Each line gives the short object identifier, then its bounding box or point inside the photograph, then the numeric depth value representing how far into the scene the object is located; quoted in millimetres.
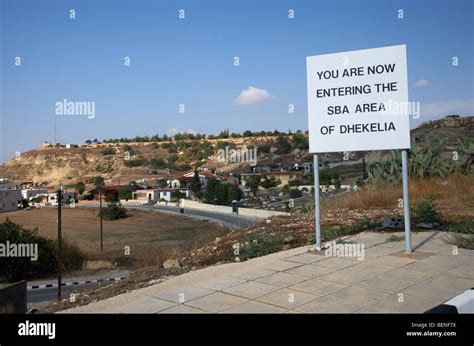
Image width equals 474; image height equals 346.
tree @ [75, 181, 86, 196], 99062
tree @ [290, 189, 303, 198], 59631
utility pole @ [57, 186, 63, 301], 20188
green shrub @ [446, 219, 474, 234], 8469
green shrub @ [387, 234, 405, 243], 8013
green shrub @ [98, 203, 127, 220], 65438
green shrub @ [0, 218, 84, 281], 28766
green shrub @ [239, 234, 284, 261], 8016
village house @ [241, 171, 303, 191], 78938
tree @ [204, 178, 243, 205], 70144
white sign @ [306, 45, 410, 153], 6766
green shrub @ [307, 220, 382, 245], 8680
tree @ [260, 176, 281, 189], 79400
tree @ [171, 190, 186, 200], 84625
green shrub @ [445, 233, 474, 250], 7457
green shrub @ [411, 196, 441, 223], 9797
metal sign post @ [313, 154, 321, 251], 7418
